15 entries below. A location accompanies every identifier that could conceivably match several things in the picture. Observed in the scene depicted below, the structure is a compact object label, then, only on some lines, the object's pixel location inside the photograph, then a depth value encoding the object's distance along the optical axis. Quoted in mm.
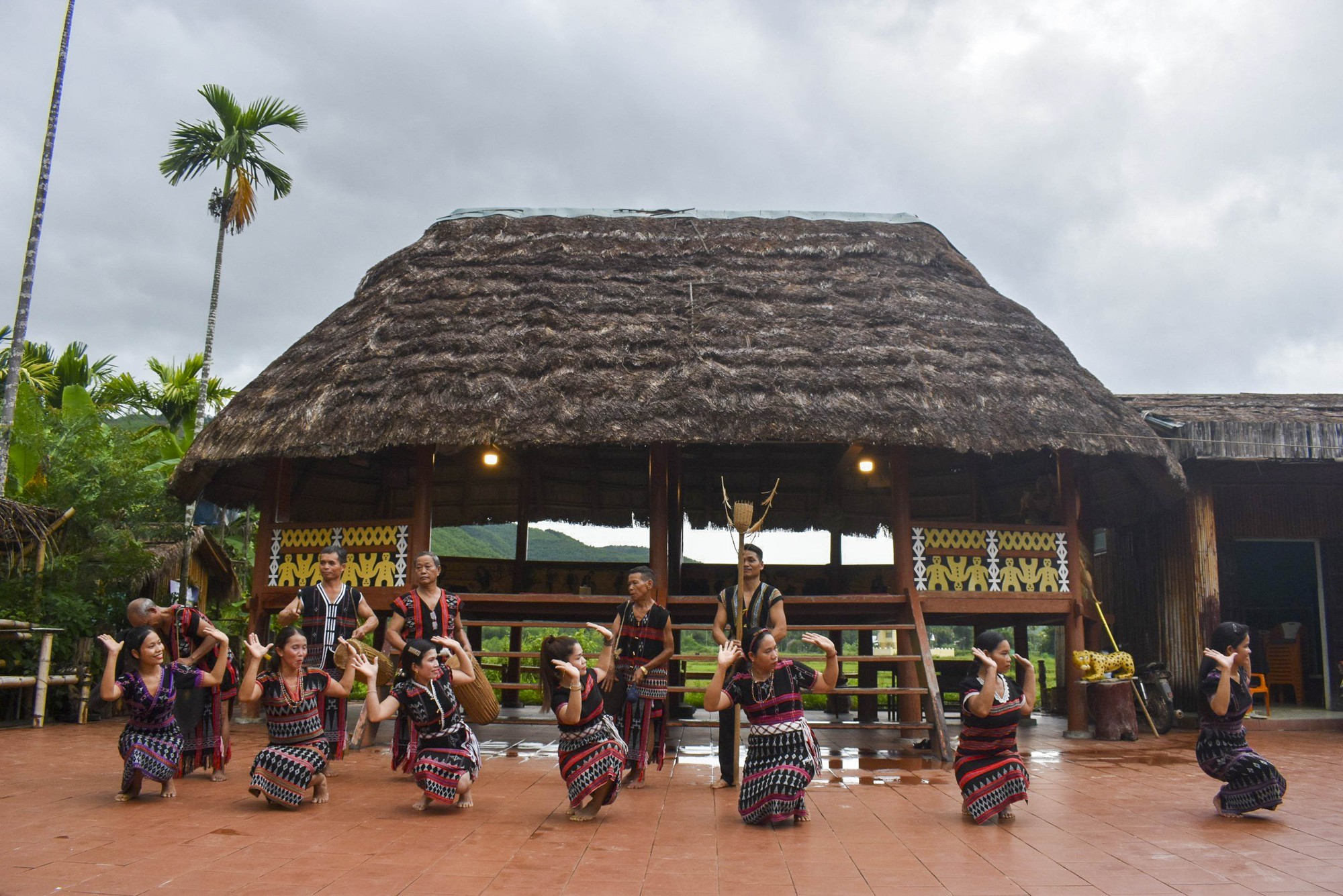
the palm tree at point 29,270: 12523
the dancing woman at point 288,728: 5168
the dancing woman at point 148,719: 5367
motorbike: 9555
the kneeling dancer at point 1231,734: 5090
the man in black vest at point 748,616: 5918
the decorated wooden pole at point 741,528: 5477
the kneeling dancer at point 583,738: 4992
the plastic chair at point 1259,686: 10133
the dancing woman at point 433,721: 5184
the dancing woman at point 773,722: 4875
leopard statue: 8844
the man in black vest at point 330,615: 6332
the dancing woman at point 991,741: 5062
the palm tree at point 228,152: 18016
